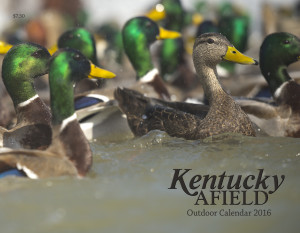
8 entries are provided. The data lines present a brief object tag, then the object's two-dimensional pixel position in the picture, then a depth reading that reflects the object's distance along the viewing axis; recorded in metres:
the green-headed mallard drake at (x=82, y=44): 15.64
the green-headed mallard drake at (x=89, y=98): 12.91
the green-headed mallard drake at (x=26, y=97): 10.24
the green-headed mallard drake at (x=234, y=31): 19.72
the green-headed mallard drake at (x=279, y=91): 12.37
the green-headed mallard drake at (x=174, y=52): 18.27
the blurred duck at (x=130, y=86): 13.01
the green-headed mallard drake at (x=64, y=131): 8.60
